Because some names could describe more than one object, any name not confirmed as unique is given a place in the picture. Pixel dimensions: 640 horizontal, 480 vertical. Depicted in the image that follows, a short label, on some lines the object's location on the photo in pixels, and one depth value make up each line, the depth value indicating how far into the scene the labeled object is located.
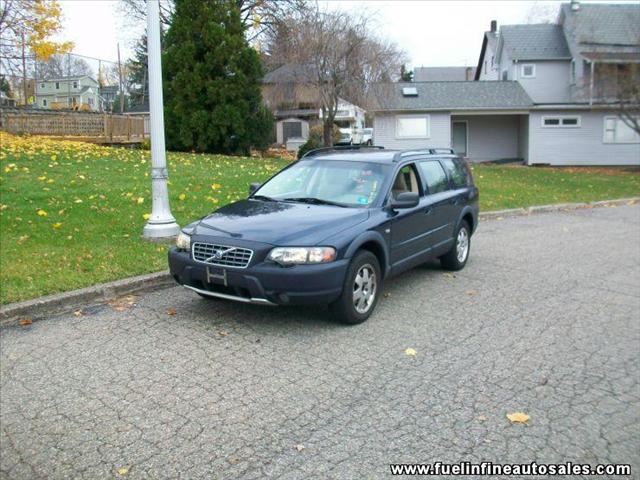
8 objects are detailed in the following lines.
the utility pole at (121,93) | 29.81
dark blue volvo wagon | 5.39
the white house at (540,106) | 30.30
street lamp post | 8.51
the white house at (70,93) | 28.67
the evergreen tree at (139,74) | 36.59
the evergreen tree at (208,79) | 23.22
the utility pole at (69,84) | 28.83
